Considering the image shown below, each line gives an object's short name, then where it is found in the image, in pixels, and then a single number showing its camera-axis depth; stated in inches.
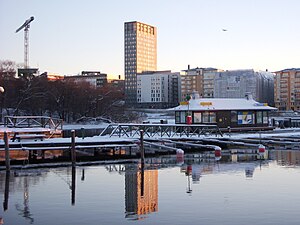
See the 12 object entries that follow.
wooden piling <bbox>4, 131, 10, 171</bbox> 989.8
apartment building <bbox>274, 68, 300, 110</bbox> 6427.2
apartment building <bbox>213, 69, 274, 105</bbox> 6663.4
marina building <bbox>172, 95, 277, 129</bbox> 1859.0
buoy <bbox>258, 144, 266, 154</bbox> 1395.2
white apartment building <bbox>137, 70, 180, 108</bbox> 7751.0
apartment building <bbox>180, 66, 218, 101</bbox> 7367.1
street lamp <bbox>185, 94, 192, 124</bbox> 1738.1
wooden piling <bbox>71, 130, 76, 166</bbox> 1069.1
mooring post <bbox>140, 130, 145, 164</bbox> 1146.0
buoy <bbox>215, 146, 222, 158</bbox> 1316.7
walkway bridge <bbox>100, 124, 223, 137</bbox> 1487.5
